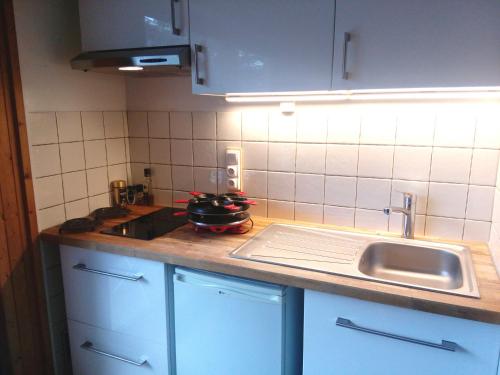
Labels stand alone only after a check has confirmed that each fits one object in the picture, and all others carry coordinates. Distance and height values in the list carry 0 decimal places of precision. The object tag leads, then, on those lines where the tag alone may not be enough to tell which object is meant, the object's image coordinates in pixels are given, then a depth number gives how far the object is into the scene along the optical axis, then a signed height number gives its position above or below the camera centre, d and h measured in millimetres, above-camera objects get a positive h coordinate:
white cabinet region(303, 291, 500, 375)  1053 -625
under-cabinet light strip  1326 +106
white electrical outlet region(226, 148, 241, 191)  1868 -217
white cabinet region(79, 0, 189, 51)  1513 +399
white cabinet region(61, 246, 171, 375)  1514 -782
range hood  1477 +243
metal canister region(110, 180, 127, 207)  2033 -366
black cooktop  1619 -457
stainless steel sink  1341 -470
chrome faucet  1525 -346
